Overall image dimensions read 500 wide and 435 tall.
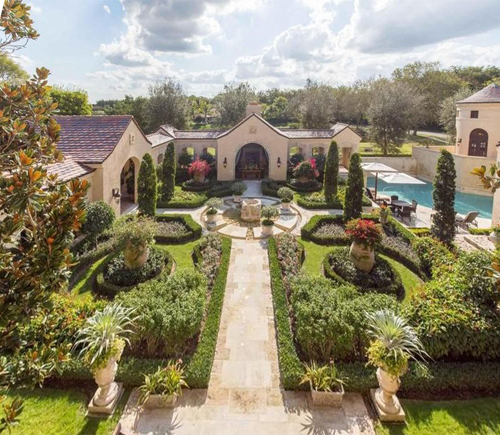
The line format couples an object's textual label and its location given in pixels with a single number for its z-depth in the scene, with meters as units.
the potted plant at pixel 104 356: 8.08
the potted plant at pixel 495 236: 18.31
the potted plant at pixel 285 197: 25.47
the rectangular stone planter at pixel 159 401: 8.49
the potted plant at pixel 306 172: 31.52
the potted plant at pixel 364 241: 14.97
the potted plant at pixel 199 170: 31.61
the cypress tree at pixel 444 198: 17.39
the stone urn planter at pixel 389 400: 8.20
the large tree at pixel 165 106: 50.09
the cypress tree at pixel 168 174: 26.19
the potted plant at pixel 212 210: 22.70
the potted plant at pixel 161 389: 8.51
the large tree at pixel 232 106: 51.62
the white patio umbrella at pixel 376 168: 26.24
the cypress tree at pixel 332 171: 25.97
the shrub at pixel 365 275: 14.04
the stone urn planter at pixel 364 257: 15.32
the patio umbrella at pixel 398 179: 25.22
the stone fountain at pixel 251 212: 23.04
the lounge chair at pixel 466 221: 22.55
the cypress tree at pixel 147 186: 21.27
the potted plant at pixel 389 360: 8.05
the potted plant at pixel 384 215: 21.47
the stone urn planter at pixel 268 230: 20.73
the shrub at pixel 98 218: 16.73
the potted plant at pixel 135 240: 14.64
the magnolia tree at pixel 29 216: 3.88
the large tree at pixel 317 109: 51.06
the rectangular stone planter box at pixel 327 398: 8.61
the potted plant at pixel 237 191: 27.99
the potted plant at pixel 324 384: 8.62
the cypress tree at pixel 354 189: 21.05
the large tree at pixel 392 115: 43.69
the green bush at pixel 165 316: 9.92
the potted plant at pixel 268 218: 20.77
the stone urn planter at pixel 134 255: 14.84
